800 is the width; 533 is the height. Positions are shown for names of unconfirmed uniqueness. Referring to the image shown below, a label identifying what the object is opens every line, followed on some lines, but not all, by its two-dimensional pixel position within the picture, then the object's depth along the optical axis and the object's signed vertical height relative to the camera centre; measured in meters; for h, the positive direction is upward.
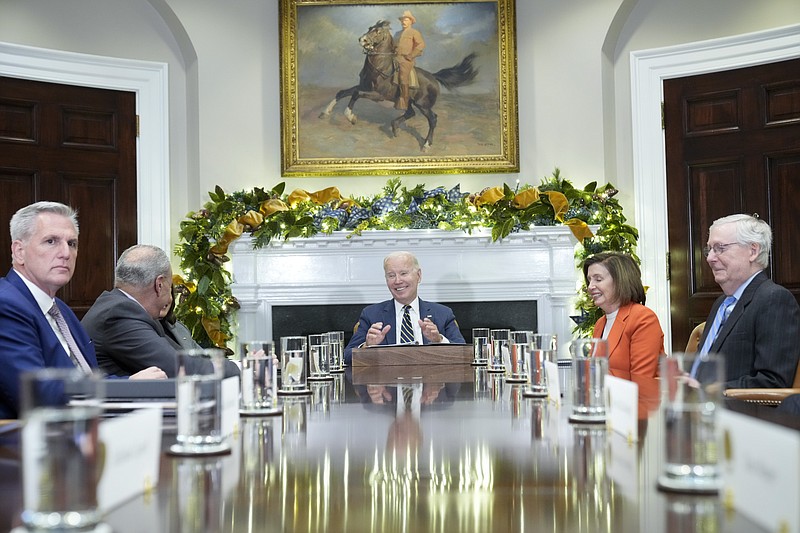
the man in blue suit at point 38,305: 2.34 -0.03
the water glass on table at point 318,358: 3.16 -0.24
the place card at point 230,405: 1.55 -0.20
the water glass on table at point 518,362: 2.90 -0.25
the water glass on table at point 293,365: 2.52 -0.21
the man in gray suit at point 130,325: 3.19 -0.11
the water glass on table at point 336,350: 3.48 -0.24
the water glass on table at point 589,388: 1.78 -0.21
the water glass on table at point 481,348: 3.80 -0.26
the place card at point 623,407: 1.55 -0.22
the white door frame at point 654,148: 6.21 +0.95
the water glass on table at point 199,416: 1.43 -0.20
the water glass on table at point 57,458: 0.92 -0.17
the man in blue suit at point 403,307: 4.95 -0.11
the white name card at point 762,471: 0.83 -0.19
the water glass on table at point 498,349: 3.43 -0.24
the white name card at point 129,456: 1.06 -0.20
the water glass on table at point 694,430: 1.12 -0.18
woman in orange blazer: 3.58 -0.14
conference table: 0.99 -0.26
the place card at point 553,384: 2.14 -0.24
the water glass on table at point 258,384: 2.01 -0.21
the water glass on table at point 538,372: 2.32 -0.23
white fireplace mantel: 6.19 +0.13
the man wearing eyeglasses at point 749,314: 3.12 -0.12
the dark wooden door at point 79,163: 5.89 +0.89
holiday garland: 6.02 +0.47
